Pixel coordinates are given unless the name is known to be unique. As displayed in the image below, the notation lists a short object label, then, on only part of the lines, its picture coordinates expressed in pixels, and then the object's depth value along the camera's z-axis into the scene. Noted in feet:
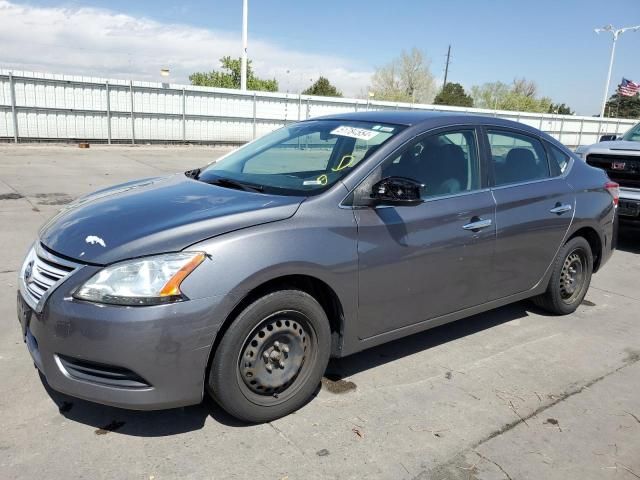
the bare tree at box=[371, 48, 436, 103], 193.98
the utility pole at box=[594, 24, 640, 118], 119.05
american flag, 120.57
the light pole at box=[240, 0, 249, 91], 77.92
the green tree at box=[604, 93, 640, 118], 242.99
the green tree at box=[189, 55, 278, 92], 170.47
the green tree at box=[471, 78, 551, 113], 208.85
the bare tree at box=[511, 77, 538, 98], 246.49
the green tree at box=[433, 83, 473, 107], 189.47
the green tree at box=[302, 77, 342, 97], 191.56
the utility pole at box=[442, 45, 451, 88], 248.11
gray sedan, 8.54
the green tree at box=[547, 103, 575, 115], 235.50
